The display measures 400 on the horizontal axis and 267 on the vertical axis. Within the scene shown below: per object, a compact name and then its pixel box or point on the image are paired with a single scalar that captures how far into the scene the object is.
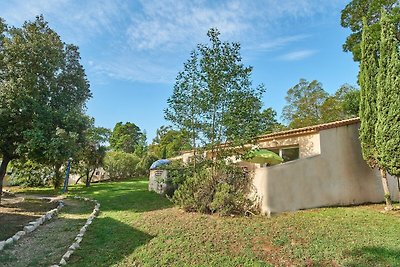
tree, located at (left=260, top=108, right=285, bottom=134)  12.37
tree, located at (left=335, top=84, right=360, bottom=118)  19.82
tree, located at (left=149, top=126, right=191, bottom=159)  13.01
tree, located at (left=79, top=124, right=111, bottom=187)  26.89
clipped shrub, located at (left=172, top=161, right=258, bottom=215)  10.76
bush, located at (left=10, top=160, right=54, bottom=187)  28.39
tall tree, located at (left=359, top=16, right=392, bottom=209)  12.04
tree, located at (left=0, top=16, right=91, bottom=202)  14.88
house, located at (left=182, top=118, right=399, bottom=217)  11.06
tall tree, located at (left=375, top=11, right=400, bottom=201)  10.61
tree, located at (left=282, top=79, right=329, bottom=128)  37.50
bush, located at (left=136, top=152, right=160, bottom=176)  39.41
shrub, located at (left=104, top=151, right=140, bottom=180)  37.51
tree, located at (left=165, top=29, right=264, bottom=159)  12.16
